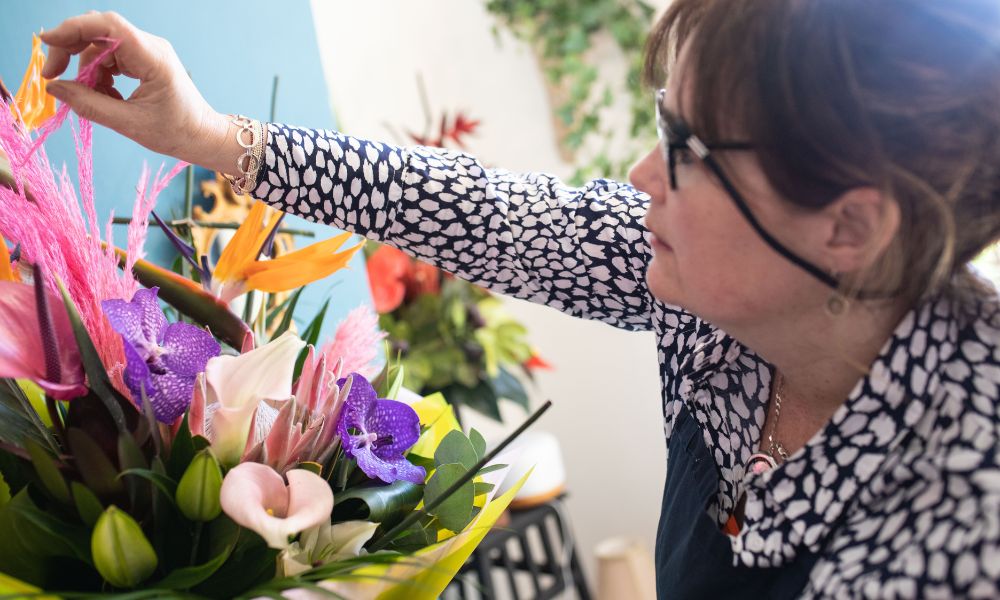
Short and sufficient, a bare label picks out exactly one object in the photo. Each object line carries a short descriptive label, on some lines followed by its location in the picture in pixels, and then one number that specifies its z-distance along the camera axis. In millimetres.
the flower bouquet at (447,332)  1622
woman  538
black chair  1700
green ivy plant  2385
